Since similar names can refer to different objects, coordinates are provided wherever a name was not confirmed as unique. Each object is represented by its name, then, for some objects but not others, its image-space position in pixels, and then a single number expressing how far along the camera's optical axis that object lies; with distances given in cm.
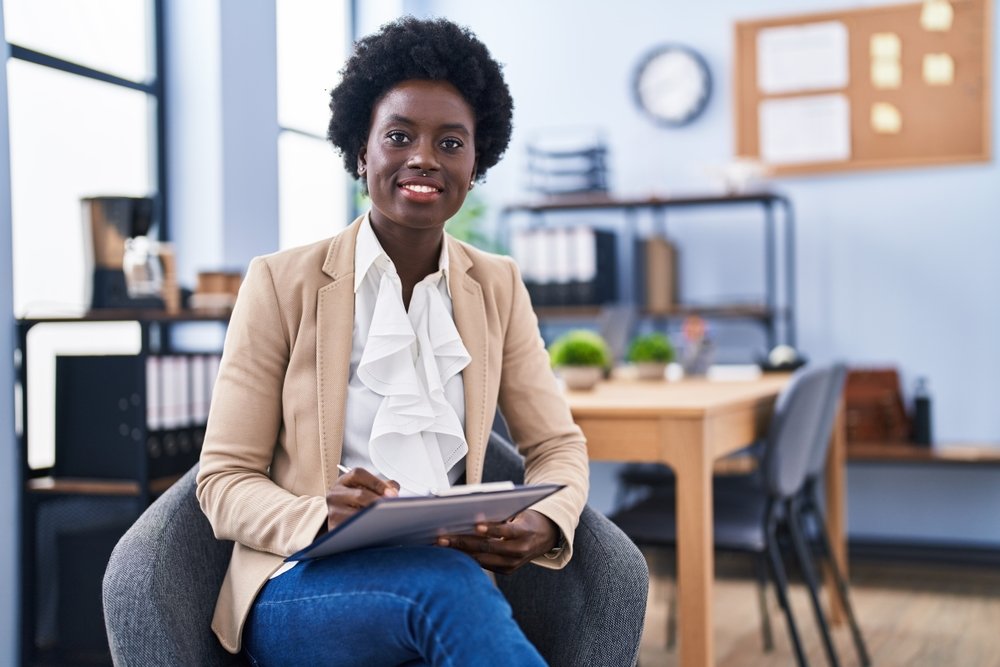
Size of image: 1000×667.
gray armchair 134
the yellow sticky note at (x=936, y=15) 418
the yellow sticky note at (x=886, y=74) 428
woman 131
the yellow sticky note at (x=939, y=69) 419
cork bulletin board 416
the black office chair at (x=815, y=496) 285
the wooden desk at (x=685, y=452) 214
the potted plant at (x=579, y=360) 263
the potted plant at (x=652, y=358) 305
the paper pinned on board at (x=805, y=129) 438
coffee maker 263
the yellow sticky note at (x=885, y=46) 427
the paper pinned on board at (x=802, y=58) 437
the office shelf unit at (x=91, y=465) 250
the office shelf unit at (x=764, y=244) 420
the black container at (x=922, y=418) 405
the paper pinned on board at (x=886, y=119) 429
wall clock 452
